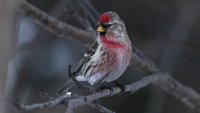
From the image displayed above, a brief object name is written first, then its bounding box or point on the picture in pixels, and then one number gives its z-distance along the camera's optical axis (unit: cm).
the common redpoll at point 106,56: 611
